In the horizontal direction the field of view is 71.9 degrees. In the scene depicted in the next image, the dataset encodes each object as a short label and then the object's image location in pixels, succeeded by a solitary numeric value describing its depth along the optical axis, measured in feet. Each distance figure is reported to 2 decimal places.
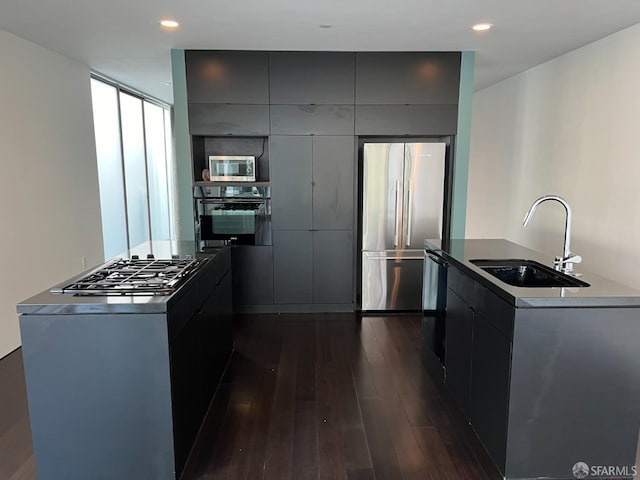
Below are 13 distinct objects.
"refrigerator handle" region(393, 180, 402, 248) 14.73
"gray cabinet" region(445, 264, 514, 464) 6.95
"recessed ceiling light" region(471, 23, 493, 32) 11.29
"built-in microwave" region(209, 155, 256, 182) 15.15
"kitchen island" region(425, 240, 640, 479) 6.53
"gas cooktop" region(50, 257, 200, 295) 6.80
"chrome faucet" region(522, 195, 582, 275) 7.76
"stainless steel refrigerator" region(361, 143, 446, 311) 14.57
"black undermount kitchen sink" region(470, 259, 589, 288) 8.59
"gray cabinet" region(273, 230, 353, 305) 15.39
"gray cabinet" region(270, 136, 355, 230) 14.96
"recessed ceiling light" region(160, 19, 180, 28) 11.06
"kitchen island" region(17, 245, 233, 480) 6.35
